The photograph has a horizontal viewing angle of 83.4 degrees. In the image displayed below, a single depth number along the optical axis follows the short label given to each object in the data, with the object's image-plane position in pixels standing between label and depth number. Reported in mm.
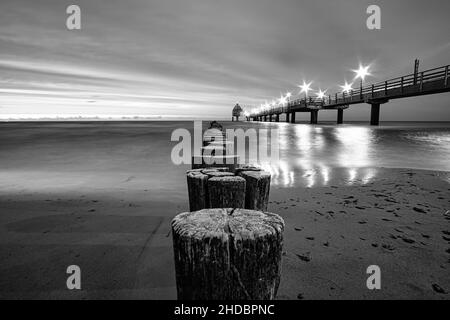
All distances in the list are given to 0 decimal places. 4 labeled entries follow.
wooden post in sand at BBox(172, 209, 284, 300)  1338
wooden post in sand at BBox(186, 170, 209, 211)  2635
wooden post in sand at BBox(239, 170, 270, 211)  2795
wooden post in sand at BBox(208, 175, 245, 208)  2457
